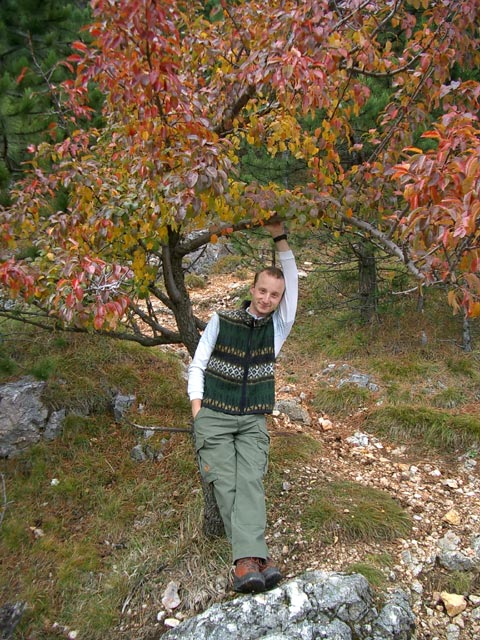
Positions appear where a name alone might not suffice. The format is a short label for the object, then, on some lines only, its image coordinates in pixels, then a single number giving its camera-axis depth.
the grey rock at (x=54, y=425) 3.97
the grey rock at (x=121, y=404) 4.23
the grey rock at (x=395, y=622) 2.39
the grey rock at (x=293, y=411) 4.58
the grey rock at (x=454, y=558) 2.88
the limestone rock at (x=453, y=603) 2.64
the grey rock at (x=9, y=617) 2.68
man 2.63
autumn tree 1.87
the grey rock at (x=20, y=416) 3.84
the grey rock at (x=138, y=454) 3.91
